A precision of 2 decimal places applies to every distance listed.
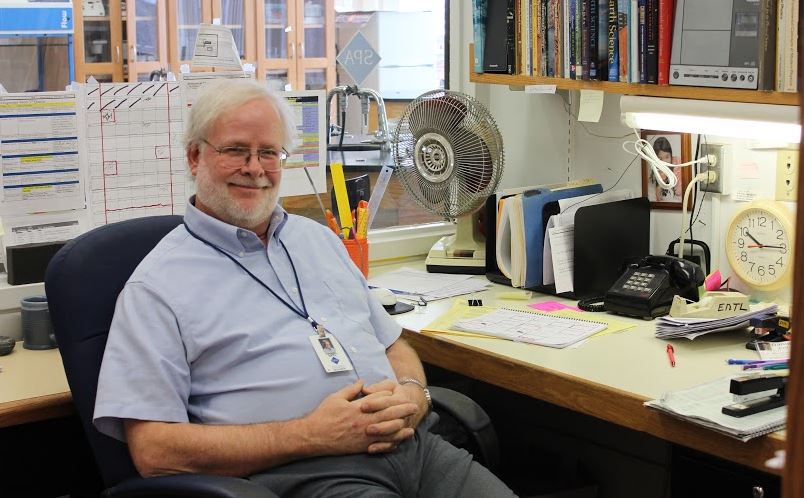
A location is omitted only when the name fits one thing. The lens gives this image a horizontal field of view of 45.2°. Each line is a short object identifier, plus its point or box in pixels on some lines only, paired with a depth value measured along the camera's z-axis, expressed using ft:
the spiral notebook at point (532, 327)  6.93
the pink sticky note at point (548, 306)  7.84
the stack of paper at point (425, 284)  8.42
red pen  6.35
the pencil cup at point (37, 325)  6.88
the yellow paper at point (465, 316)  7.22
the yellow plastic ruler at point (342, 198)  8.54
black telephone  7.50
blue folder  8.25
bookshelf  6.69
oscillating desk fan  8.63
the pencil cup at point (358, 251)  8.56
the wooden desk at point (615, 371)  5.45
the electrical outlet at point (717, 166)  8.19
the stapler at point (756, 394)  5.31
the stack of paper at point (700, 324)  6.76
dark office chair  5.10
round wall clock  7.69
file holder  8.08
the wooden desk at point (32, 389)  5.74
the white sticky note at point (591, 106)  8.16
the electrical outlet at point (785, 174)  7.73
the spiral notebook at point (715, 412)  5.13
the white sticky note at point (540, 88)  8.47
